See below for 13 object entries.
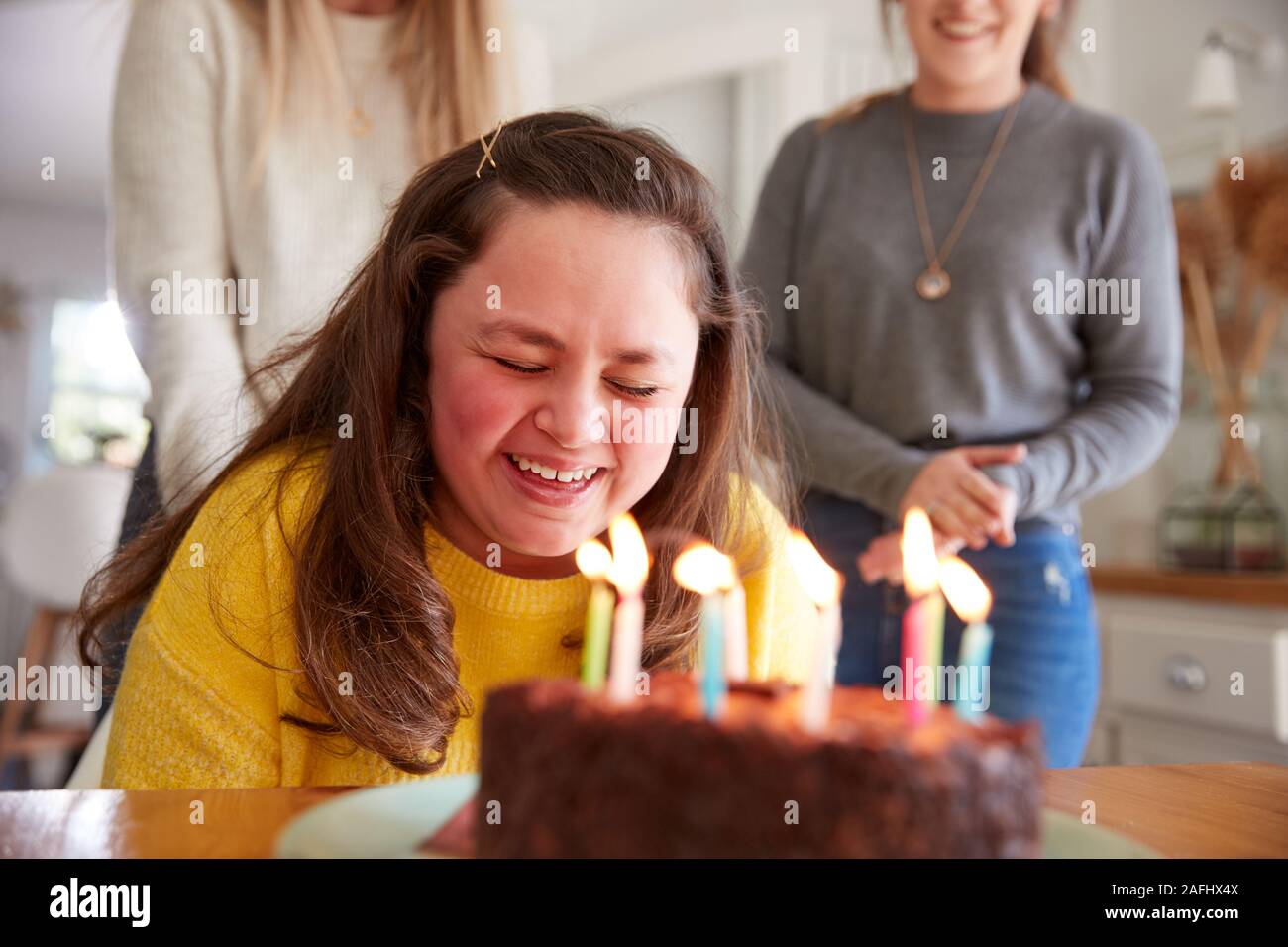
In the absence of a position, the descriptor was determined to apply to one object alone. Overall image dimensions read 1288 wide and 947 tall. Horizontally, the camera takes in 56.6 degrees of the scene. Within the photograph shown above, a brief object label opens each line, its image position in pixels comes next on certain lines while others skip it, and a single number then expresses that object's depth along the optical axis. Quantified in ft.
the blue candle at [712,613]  1.50
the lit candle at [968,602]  1.42
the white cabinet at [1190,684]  6.79
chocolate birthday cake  1.37
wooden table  1.61
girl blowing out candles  2.61
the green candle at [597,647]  1.64
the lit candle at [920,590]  1.43
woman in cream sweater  4.07
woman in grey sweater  4.05
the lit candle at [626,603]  1.57
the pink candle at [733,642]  1.82
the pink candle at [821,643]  1.46
